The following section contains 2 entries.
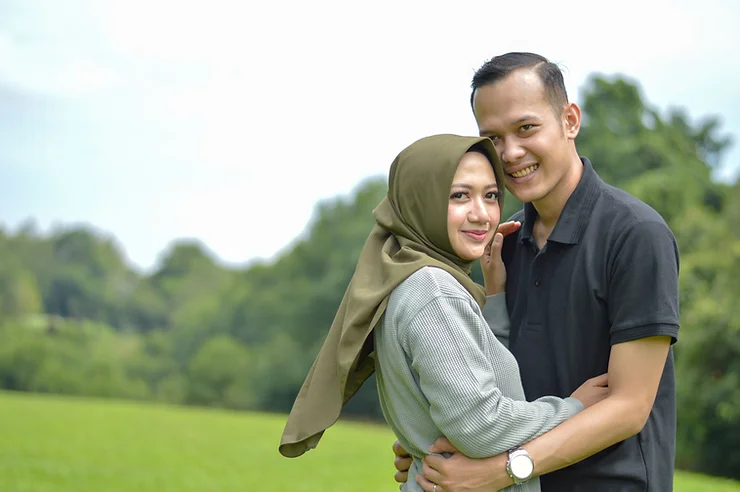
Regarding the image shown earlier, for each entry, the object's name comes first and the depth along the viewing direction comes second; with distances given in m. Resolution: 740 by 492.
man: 2.92
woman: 2.83
